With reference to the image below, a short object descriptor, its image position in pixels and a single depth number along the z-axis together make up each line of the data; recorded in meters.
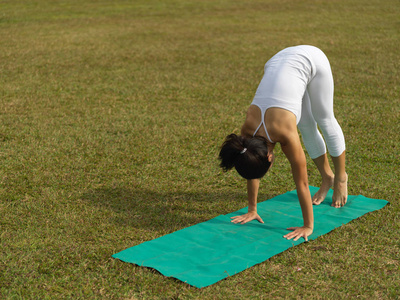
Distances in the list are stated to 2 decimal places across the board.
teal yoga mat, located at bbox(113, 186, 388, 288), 3.58
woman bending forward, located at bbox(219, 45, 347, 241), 3.72
